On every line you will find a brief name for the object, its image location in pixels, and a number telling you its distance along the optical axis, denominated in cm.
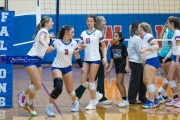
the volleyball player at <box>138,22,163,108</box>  1638
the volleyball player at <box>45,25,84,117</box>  1513
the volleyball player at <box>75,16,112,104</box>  1728
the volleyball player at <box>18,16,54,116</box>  1511
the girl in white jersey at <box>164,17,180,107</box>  1671
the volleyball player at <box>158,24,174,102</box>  1814
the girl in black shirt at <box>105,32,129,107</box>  1723
